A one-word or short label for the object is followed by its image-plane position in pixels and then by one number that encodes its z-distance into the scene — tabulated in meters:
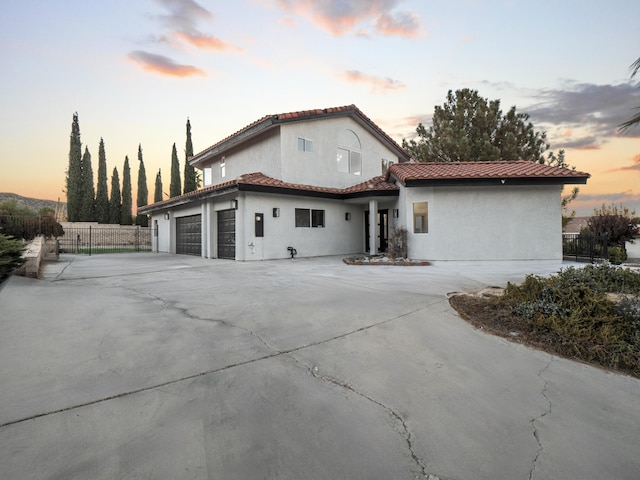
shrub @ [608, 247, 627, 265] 12.86
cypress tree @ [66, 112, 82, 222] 32.53
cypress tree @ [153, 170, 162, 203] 45.39
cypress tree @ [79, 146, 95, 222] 32.94
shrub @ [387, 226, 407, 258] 13.68
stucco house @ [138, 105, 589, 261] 13.16
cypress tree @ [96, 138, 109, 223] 34.97
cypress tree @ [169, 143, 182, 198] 39.12
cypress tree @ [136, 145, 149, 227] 41.34
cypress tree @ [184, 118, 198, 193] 36.20
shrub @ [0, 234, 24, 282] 7.85
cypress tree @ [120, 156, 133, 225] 37.31
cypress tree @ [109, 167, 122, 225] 36.03
